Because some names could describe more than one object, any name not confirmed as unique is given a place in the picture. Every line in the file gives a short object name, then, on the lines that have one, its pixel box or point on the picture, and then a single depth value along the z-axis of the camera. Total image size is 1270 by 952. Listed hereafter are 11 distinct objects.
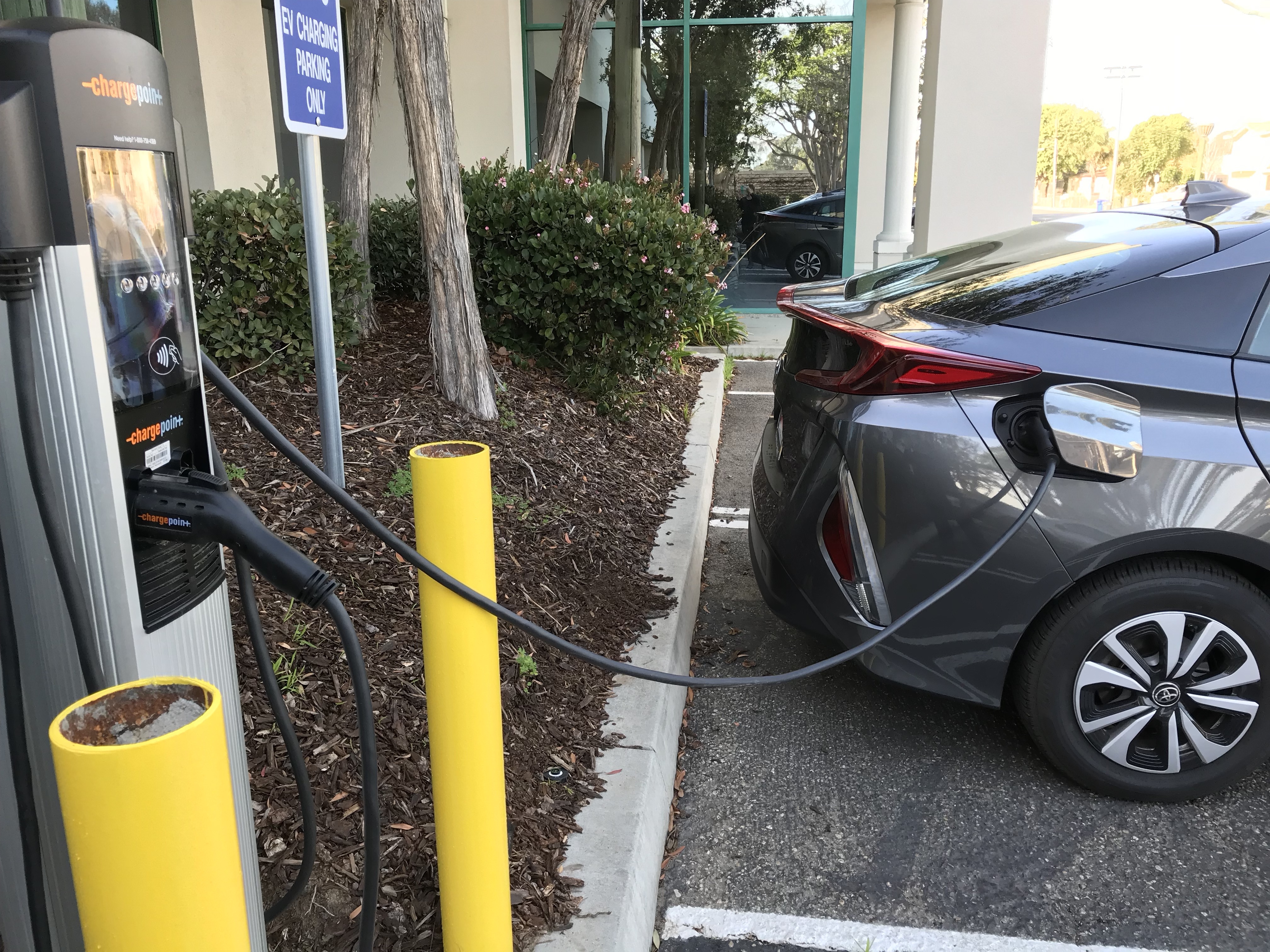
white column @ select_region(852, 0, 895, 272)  18.00
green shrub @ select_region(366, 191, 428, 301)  6.21
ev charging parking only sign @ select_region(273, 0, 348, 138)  2.93
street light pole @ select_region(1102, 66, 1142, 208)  55.75
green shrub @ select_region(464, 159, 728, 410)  5.37
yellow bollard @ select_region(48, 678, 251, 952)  0.98
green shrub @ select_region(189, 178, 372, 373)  4.31
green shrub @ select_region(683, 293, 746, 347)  9.17
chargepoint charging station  1.25
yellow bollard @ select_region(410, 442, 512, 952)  1.73
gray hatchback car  2.68
